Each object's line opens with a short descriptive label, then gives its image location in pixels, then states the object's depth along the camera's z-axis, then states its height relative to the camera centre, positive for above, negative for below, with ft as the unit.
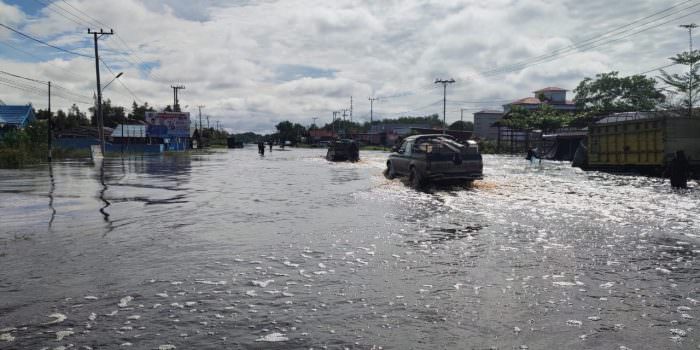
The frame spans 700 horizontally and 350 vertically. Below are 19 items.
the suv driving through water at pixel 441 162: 49.14 -0.98
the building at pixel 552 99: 364.38 +40.57
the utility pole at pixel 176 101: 290.35 +31.71
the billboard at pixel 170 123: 254.88 +16.85
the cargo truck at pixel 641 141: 65.98 +1.43
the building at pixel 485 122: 433.89 +26.70
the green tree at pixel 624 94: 227.20 +27.48
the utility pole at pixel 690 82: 155.94 +21.64
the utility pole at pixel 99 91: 140.36 +18.45
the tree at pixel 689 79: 154.71 +22.46
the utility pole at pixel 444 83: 246.04 +34.91
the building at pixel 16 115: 174.99 +15.96
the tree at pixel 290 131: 514.89 +25.72
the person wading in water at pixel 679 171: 51.78 -2.12
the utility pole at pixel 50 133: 122.01 +5.68
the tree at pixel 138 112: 398.42 +36.09
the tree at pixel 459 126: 519.85 +28.67
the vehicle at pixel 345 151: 122.21 +0.59
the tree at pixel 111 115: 367.43 +31.18
